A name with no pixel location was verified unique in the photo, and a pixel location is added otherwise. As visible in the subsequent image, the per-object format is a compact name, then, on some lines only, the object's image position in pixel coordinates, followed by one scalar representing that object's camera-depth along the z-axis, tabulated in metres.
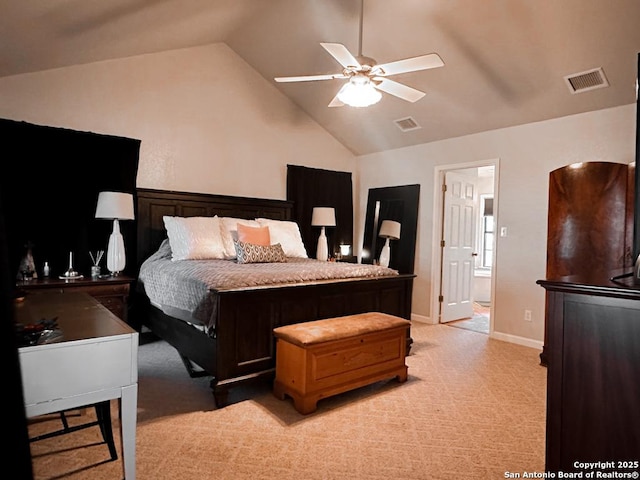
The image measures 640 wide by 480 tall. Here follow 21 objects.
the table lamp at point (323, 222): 5.27
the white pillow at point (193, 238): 3.74
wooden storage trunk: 2.52
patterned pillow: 3.68
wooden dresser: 1.25
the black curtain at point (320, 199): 5.43
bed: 2.61
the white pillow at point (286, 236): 4.44
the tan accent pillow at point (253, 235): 4.01
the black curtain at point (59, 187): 3.46
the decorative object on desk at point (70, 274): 3.50
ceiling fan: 2.62
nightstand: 3.19
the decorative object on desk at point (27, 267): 3.32
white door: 5.20
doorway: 5.11
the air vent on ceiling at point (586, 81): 3.37
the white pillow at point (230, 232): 4.04
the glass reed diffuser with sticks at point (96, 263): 3.62
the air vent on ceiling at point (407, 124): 4.89
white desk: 1.27
